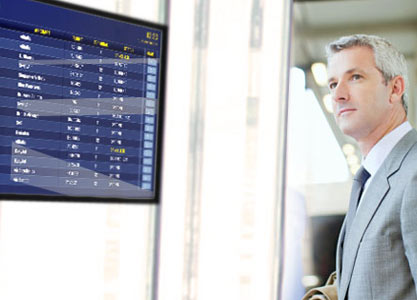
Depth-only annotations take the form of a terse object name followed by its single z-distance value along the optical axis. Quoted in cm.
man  149
